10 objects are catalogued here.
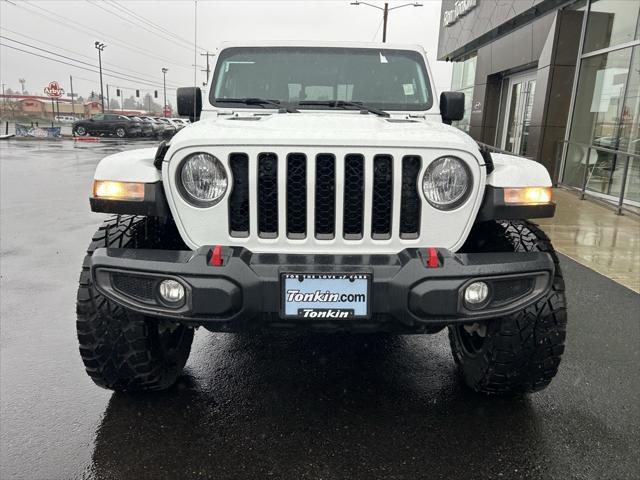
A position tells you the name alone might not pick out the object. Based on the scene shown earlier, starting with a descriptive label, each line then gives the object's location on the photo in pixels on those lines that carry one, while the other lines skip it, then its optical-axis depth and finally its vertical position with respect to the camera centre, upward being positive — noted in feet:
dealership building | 32.99 +2.73
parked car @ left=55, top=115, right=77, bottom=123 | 221.11 -5.48
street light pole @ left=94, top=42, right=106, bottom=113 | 181.27 +19.99
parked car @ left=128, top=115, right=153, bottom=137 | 107.55 -3.77
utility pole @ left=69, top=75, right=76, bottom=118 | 275.59 -0.34
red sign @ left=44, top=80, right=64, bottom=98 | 156.97 +4.92
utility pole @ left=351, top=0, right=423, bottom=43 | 91.74 +18.16
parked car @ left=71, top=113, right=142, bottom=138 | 106.32 -3.76
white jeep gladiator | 7.02 -1.90
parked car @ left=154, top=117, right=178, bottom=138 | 122.11 -3.13
